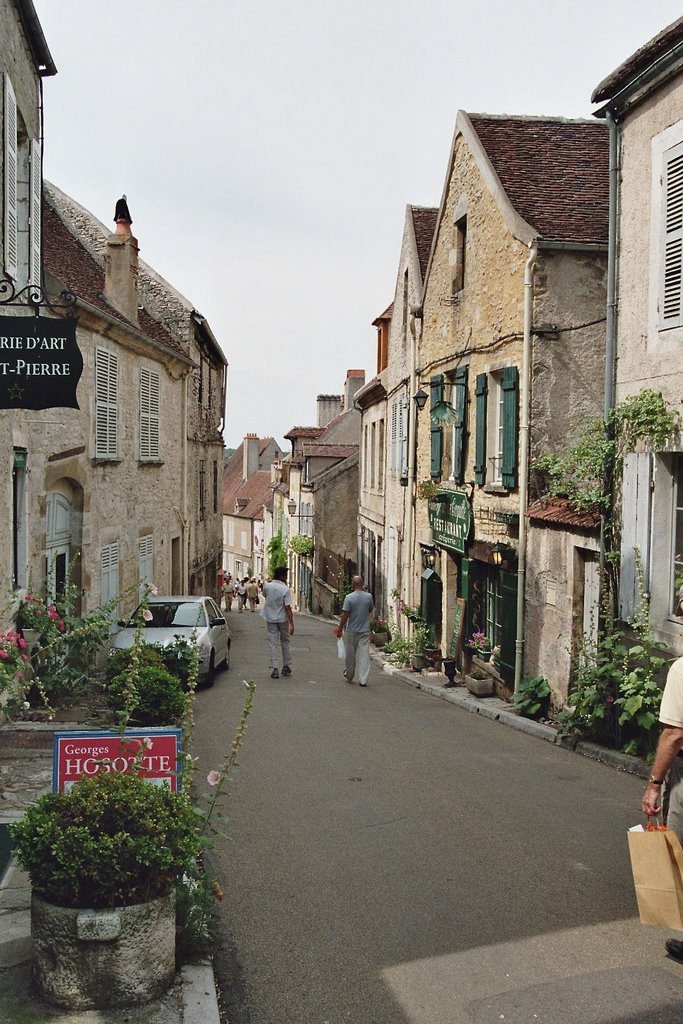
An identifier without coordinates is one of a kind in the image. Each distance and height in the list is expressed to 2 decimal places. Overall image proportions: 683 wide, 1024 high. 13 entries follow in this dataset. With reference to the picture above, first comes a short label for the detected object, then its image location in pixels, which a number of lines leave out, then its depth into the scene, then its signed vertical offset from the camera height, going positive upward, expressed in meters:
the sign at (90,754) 4.80 -1.40
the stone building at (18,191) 9.00 +2.73
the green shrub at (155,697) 9.20 -2.15
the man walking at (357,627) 14.30 -2.32
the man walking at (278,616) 14.51 -2.16
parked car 13.50 -2.27
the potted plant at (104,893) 3.94 -1.74
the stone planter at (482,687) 13.92 -3.04
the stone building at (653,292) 8.44 +1.63
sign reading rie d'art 6.65 +0.72
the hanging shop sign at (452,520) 15.20 -0.78
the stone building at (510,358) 12.33 +1.59
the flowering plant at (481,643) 14.47 -2.52
